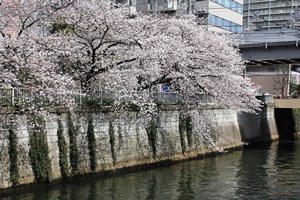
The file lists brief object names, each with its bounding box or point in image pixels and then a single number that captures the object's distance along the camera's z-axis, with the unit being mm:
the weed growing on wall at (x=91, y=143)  20141
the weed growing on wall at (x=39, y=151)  17375
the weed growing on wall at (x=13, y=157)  16469
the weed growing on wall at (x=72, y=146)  19266
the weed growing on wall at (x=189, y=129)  27312
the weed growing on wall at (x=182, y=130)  26670
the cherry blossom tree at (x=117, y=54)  17734
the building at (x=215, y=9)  51469
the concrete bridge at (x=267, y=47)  33594
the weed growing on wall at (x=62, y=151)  18641
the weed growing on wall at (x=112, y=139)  21297
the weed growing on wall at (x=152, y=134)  24016
